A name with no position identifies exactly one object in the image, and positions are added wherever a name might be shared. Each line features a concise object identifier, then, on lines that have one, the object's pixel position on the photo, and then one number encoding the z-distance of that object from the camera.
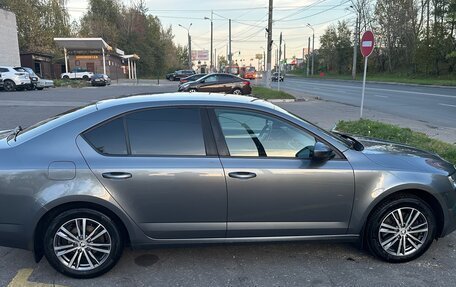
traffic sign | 10.70
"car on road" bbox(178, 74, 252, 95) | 21.67
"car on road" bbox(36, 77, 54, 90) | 29.78
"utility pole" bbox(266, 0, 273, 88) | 24.66
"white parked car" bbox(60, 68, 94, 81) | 45.92
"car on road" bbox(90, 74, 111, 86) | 39.19
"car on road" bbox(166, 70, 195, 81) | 52.72
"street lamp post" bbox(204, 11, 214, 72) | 56.59
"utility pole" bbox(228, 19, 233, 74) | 52.88
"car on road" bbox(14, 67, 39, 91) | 28.36
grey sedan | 3.17
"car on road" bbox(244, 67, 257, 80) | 59.41
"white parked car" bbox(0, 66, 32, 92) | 27.20
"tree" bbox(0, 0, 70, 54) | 52.12
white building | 35.19
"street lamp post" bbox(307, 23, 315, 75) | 81.65
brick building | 46.56
